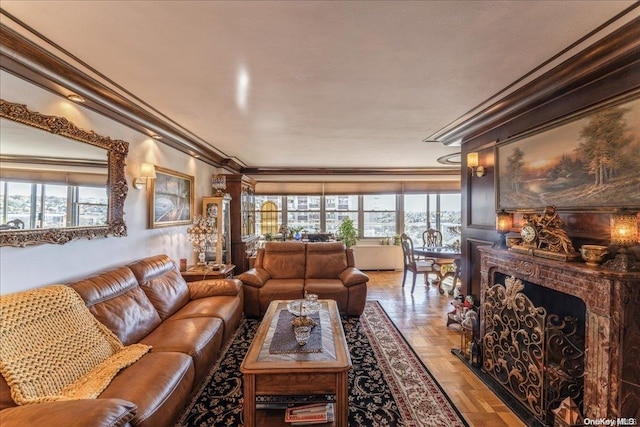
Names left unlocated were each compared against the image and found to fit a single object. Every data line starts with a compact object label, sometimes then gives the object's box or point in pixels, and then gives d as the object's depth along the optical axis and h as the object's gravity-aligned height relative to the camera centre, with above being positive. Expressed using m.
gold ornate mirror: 1.73 +0.27
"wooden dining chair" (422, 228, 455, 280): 4.92 -0.59
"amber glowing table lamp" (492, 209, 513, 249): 2.48 -0.07
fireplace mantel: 1.46 -0.66
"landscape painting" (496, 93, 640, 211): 1.62 +0.39
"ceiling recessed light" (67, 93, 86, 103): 2.11 +0.91
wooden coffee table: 1.69 -1.00
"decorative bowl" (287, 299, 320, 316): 2.45 -0.81
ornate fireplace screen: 1.84 -0.97
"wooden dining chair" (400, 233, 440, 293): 4.87 -0.84
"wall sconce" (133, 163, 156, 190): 3.01 +0.46
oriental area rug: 1.93 -1.39
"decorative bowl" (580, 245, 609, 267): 1.63 -0.21
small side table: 3.66 -0.76
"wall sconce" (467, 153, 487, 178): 2.92 +0.56
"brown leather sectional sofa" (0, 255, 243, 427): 1.23 -0.92
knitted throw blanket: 1.42 -0.77
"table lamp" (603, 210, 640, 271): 1.51 -0.10
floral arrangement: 3.92 -0.25
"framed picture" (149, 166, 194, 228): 3.28 +0.23
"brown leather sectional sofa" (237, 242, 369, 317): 3.67 -0.85
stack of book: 1.67 -1.21
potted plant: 6.71 -0.38
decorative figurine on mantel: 1.82 -0.14
